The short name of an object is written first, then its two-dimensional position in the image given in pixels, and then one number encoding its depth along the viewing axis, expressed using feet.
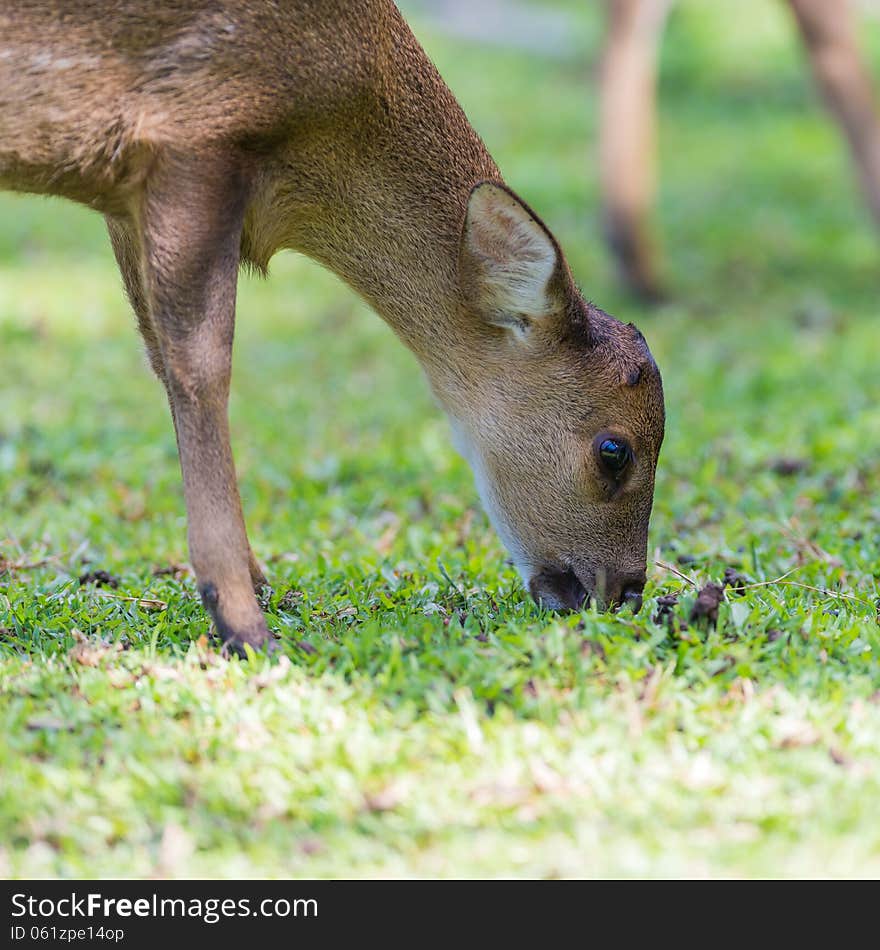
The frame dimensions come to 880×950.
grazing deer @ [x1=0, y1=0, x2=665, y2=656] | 27.84
